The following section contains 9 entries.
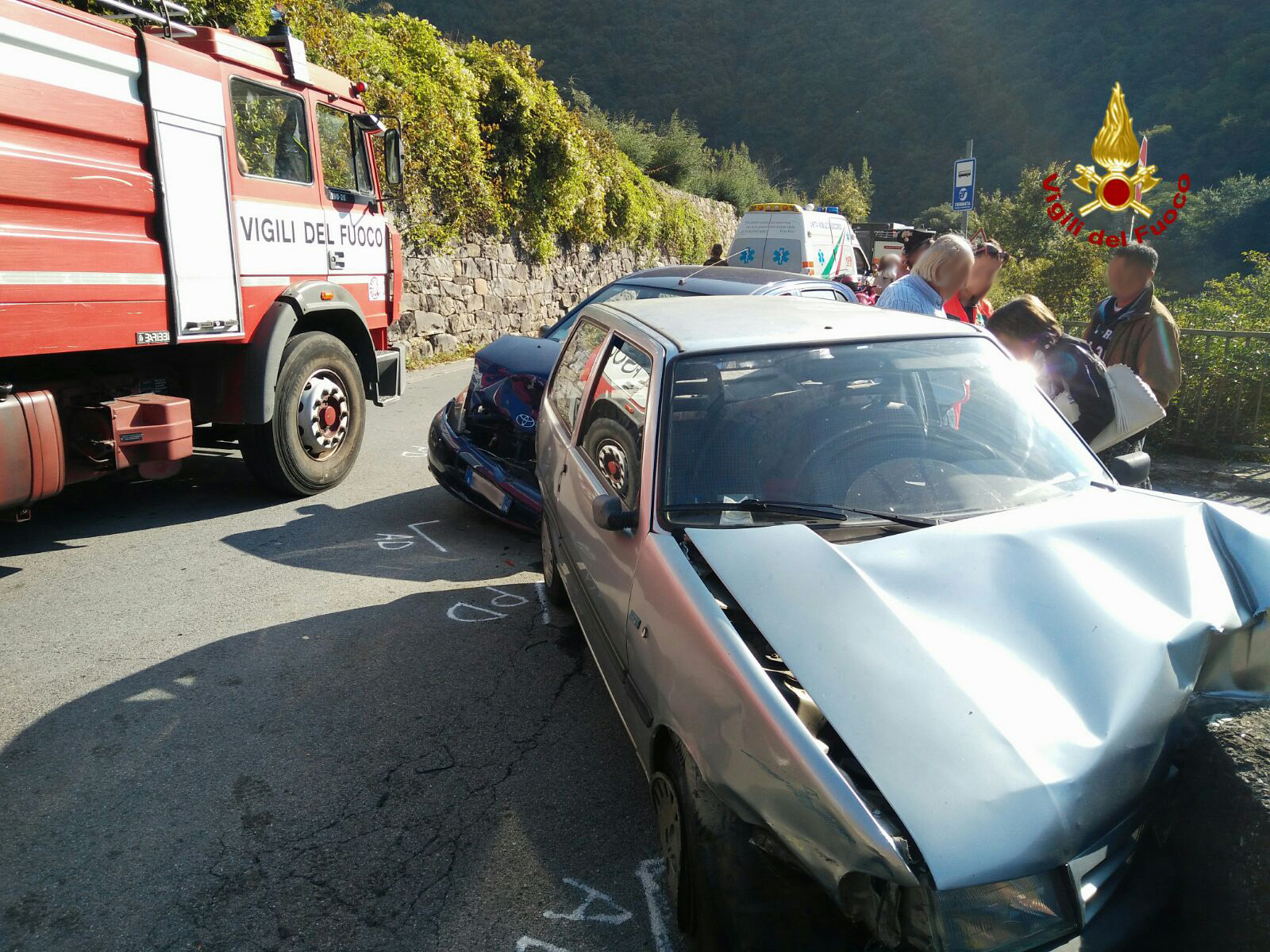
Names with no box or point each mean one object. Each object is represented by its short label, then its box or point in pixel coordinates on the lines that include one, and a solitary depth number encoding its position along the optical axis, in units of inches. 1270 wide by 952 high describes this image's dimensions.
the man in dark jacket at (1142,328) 183.6
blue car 217.5
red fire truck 179.2
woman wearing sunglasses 211.5
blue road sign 467.5
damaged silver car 69.0
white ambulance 618.8
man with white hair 185.5
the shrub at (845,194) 1514.5
